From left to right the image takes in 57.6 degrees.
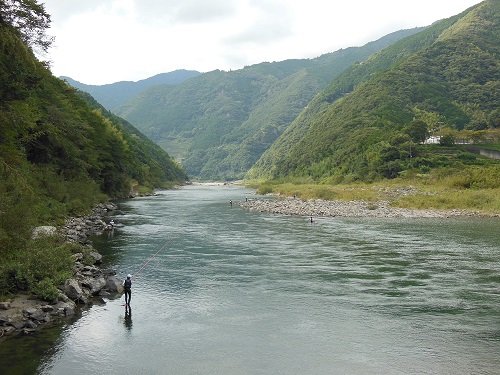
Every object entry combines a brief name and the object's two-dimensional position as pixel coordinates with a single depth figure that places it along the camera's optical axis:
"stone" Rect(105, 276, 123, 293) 23.00
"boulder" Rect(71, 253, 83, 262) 25.24
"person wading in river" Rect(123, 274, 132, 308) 19.81
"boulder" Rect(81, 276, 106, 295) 22.22
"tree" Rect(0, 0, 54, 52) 22.68
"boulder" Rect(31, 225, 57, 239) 24.42
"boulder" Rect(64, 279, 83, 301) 20.67
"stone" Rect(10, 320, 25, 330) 17.20
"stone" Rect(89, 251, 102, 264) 27.77
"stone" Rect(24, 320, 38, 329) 17.48
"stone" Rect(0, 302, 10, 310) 17.83
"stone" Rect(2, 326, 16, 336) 16.83
